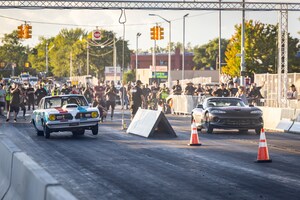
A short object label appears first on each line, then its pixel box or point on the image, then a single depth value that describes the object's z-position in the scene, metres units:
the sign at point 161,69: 108.78
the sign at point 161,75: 118.26
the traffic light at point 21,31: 49.49
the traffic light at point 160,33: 55.75
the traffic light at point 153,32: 55.47
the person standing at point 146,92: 50.19
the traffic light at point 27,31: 49.31
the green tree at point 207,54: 185.12
